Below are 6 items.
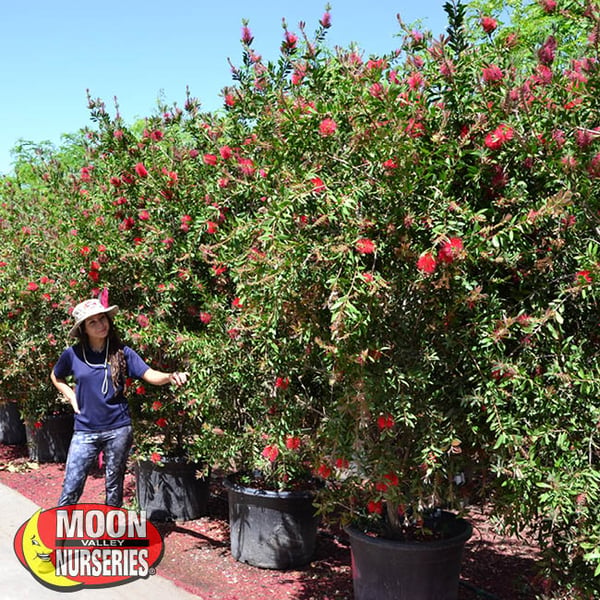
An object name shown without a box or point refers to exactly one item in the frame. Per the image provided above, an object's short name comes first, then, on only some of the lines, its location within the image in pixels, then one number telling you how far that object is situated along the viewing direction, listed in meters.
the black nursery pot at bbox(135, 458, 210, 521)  5.33
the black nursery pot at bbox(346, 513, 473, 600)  3.43
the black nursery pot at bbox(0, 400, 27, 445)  8.48
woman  4.36
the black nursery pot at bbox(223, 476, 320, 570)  4.45
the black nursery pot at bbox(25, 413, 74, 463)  7.45
